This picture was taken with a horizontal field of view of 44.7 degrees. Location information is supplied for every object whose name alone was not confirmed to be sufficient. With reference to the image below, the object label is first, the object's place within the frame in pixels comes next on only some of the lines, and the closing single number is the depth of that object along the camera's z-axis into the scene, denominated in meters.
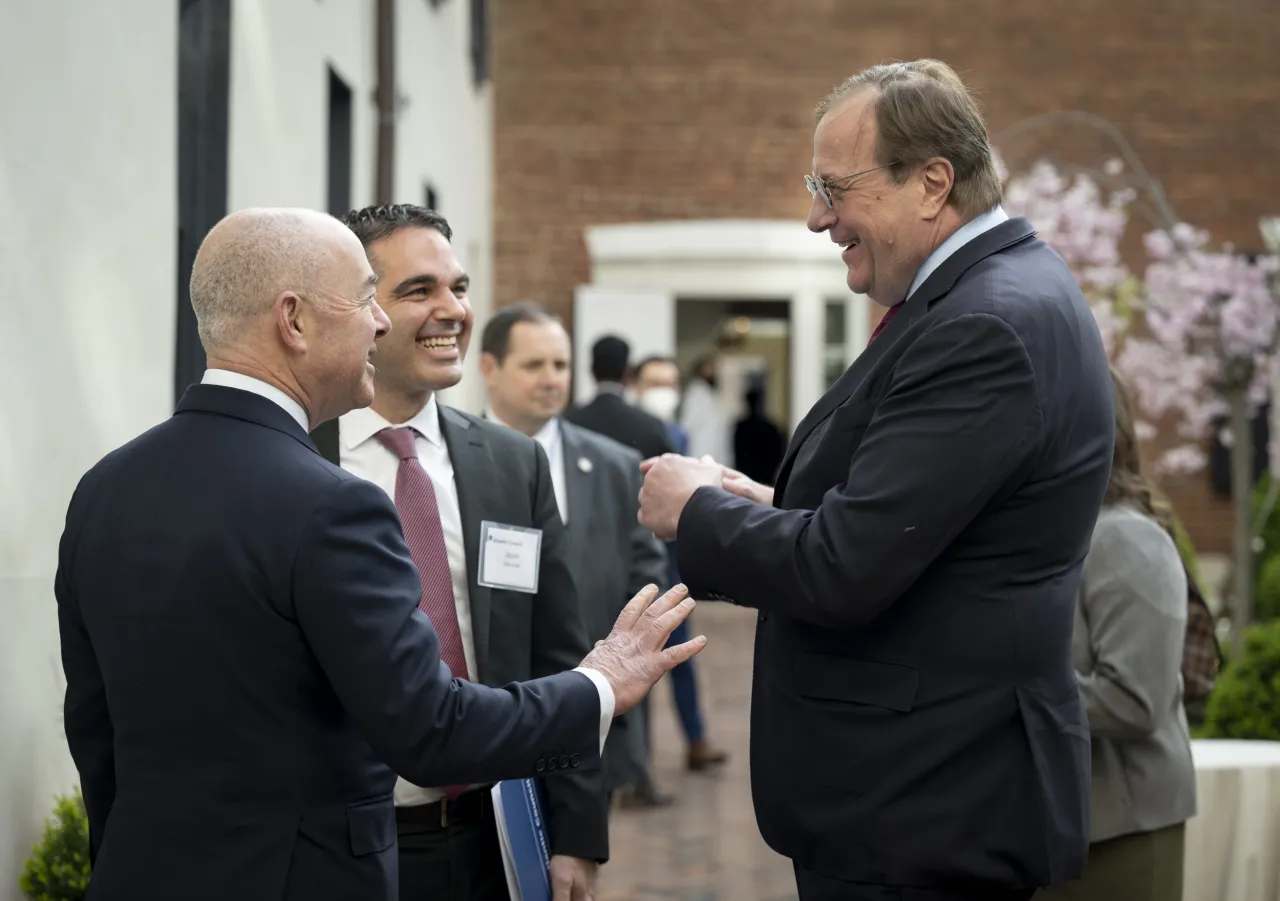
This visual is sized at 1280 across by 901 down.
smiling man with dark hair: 2.77
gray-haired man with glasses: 2.21
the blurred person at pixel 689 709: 7.79
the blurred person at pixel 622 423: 7.19
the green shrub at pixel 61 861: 3.30
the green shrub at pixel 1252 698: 5.82
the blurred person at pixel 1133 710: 3.19
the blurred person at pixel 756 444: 14.75
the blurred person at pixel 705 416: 15.25
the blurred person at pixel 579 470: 5.14
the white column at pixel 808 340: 16.23
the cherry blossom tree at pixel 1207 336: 8.48
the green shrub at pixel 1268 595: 10.31
